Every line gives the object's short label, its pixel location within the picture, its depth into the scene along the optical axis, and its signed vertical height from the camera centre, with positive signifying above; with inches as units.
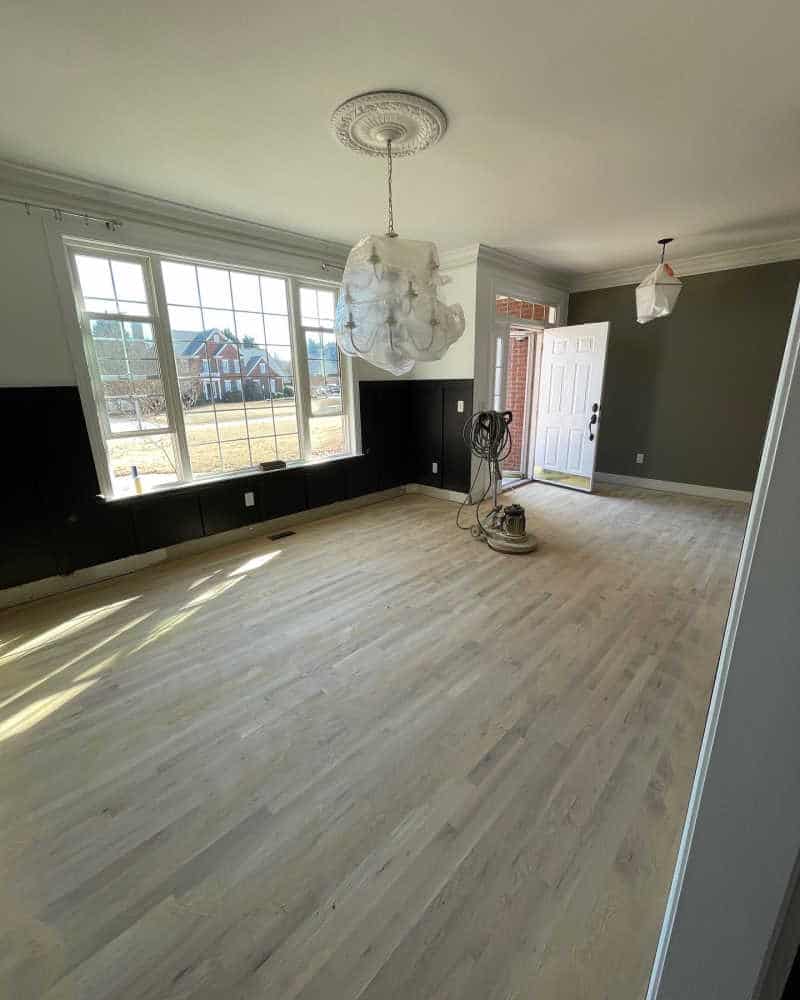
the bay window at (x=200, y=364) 130.0 +7.6
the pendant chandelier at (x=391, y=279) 86.7 +21.2
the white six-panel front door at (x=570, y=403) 206.2 -9.8
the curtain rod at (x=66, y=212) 108.5 +45.4
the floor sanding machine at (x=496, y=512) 147.9 -43.8
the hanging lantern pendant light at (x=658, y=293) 159.3 +32.2
